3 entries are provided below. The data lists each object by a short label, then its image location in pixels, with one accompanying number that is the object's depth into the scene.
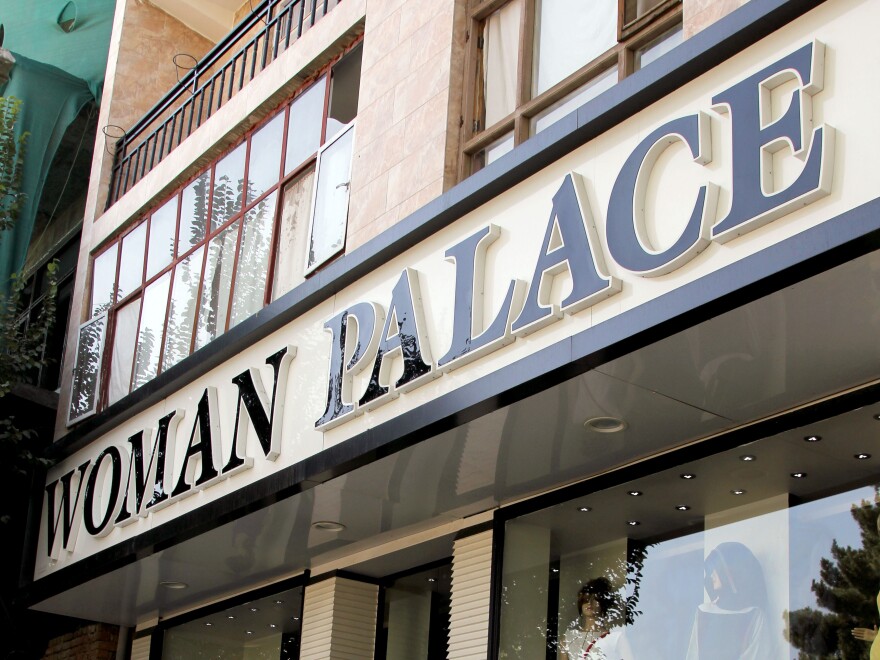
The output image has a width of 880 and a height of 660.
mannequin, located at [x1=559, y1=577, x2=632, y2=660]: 8.55
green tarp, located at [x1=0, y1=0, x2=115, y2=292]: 16.77
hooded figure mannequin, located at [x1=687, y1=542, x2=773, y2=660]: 7.64
